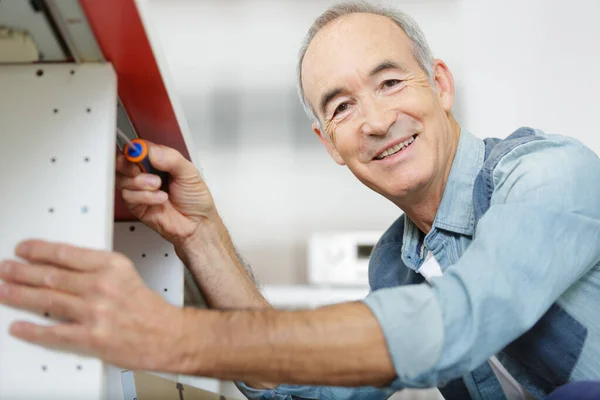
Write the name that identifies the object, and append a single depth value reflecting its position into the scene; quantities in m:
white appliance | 2.25
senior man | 0.58
